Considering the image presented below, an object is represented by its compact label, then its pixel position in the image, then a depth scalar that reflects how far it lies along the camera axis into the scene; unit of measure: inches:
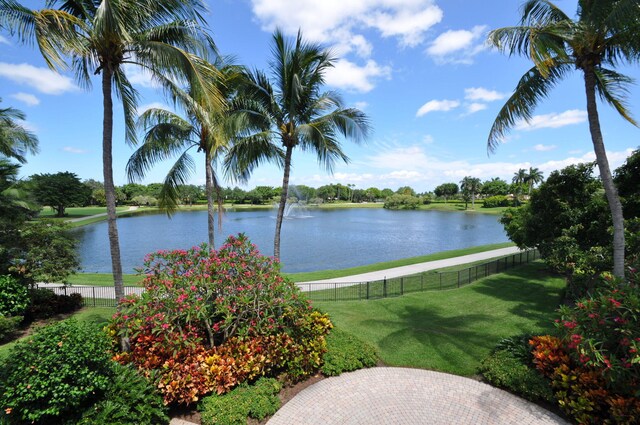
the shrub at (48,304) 421.1
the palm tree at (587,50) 252.8
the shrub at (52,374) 177.5
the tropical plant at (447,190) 5243.1
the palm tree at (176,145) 413.1
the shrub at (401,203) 4313.5
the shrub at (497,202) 3730.3
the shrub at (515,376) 247.6
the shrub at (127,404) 197.5
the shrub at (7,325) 347.9
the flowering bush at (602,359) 199.5
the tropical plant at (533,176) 3821.9
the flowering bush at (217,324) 246.8
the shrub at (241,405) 222.1
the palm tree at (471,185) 4085.9
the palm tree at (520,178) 3993.6
